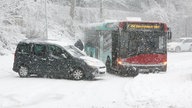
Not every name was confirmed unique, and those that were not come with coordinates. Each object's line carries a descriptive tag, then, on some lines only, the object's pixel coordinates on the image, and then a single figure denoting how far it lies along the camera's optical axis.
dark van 22.20
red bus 24.42
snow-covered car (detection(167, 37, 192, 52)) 51.06
